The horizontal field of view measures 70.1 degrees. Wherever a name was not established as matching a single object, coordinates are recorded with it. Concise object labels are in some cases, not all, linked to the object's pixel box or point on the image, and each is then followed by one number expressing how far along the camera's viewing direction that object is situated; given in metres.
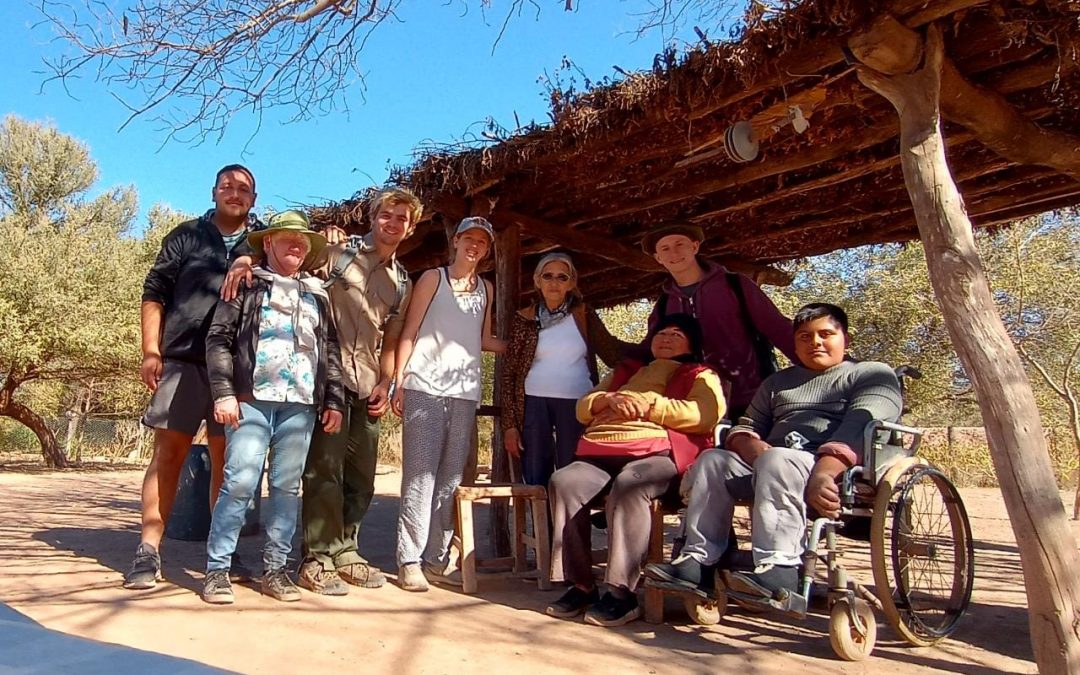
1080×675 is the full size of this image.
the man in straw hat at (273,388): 3.35
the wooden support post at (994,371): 2.47
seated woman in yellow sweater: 3.21
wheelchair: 2.74
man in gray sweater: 2.79
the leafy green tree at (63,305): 13.14
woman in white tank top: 3.83
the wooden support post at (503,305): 4.94
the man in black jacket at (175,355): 3.62
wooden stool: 3.79
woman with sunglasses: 3.98
